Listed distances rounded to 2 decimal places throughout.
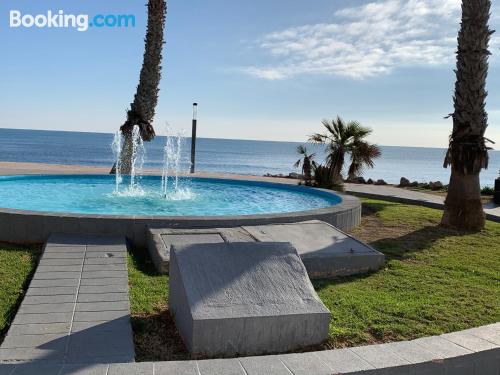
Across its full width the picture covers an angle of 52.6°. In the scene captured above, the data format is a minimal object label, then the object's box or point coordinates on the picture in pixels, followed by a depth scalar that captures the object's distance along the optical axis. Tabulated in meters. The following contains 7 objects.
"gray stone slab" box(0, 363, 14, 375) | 3.69
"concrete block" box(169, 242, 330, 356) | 4.45
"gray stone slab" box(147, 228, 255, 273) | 7.22
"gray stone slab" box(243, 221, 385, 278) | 7.06
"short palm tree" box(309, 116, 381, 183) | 16.67
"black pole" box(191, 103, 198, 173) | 23.00
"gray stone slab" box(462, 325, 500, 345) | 4.82
